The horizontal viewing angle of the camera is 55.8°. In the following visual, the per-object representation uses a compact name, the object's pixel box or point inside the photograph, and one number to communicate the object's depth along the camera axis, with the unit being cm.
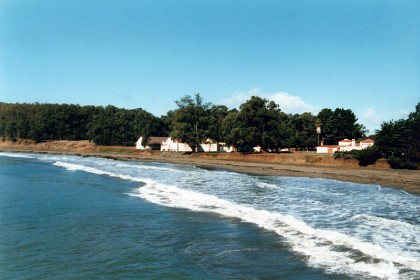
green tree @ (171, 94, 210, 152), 9550
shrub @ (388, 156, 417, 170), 5175
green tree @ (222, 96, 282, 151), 8125
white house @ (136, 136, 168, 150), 12299
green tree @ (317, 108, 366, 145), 11094
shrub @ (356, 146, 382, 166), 5694
